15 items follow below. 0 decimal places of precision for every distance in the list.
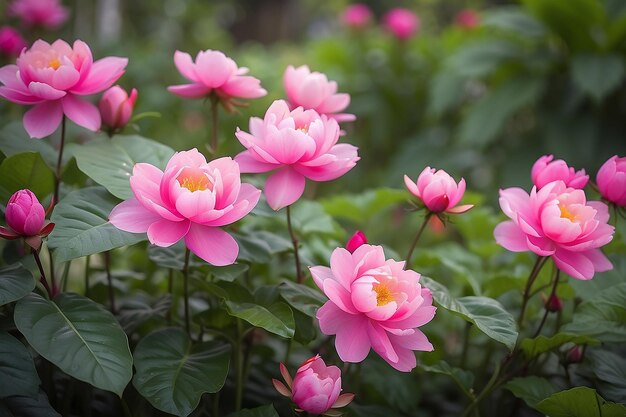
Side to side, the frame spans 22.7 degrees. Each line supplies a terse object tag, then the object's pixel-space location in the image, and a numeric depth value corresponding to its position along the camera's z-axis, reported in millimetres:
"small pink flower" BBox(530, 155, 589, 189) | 1354
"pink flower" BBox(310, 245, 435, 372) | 1259
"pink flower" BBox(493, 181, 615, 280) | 1299
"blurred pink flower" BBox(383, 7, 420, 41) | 3440
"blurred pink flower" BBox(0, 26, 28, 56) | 1703
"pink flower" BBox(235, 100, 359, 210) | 1298
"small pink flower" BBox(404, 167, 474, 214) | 1335
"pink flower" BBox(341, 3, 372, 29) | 3795
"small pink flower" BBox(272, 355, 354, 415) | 1269
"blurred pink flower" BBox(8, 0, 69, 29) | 2084
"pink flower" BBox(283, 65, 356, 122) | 1403
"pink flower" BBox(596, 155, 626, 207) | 1344
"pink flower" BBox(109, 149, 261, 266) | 1252
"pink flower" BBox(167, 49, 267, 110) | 1370
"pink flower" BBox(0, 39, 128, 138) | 1317
